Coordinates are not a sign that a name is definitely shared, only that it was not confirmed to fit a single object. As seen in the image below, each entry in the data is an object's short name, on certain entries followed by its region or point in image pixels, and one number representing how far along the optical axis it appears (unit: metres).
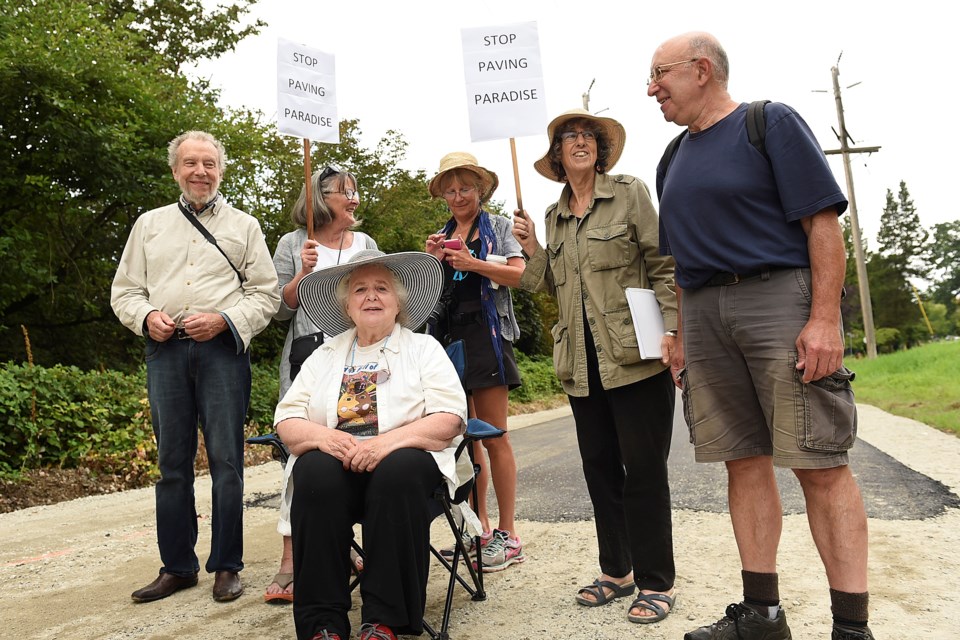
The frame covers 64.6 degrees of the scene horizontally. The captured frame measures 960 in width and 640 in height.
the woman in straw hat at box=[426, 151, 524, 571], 3.78
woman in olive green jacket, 3.04
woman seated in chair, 2.67
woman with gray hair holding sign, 3.70
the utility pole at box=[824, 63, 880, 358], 23.45
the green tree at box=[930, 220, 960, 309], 99.56
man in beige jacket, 3.52
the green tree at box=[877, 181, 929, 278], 69.38
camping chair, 2.88
